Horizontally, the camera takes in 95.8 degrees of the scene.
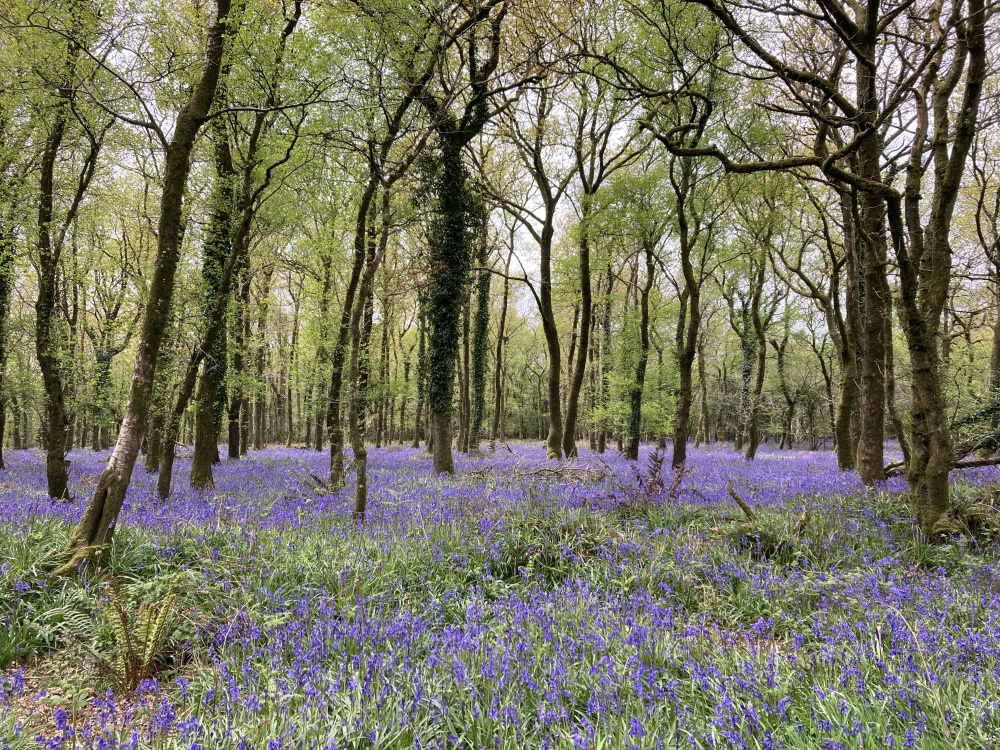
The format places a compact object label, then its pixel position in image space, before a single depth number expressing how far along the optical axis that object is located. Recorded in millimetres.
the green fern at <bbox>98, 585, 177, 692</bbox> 3006
